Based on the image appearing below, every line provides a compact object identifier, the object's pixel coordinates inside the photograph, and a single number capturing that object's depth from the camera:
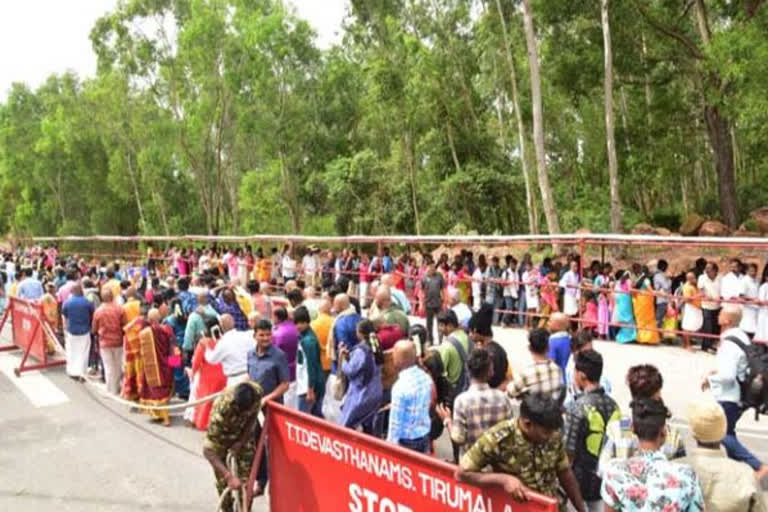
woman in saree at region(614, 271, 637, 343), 12.31
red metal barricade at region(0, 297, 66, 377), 11.88
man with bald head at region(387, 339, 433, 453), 5.17
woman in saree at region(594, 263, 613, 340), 12.58
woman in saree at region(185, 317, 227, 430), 8.12
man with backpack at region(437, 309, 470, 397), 6.11
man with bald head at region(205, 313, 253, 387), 7.12
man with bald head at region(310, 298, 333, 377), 7.49
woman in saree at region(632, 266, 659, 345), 12.20
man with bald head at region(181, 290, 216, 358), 8.65
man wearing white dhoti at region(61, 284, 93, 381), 10.62
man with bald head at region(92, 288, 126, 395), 9.67
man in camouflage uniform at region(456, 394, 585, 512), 3.24
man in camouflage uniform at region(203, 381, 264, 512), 4.69
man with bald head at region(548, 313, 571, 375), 6.34
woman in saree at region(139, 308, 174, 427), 8.68
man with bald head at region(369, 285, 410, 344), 6.73
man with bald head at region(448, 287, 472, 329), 8.18
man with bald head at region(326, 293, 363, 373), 7.01
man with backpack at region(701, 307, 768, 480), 5.48
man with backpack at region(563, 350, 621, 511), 4.12
